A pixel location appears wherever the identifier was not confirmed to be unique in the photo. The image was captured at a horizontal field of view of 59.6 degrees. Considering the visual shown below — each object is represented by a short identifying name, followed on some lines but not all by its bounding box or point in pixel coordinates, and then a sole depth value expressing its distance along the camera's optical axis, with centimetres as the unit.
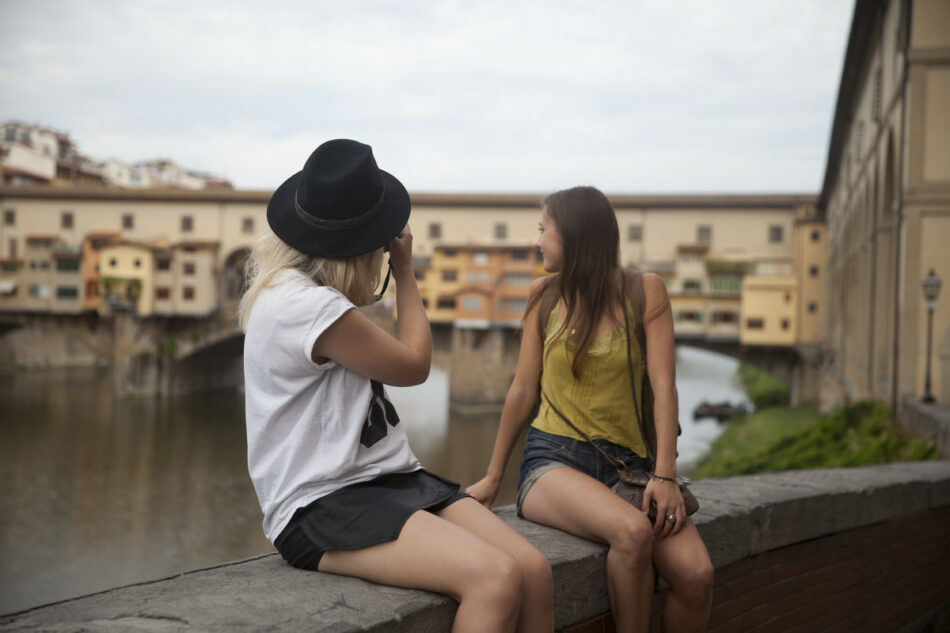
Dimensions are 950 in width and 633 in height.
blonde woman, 159
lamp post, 902
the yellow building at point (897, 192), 921
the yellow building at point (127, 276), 3225
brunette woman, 210
